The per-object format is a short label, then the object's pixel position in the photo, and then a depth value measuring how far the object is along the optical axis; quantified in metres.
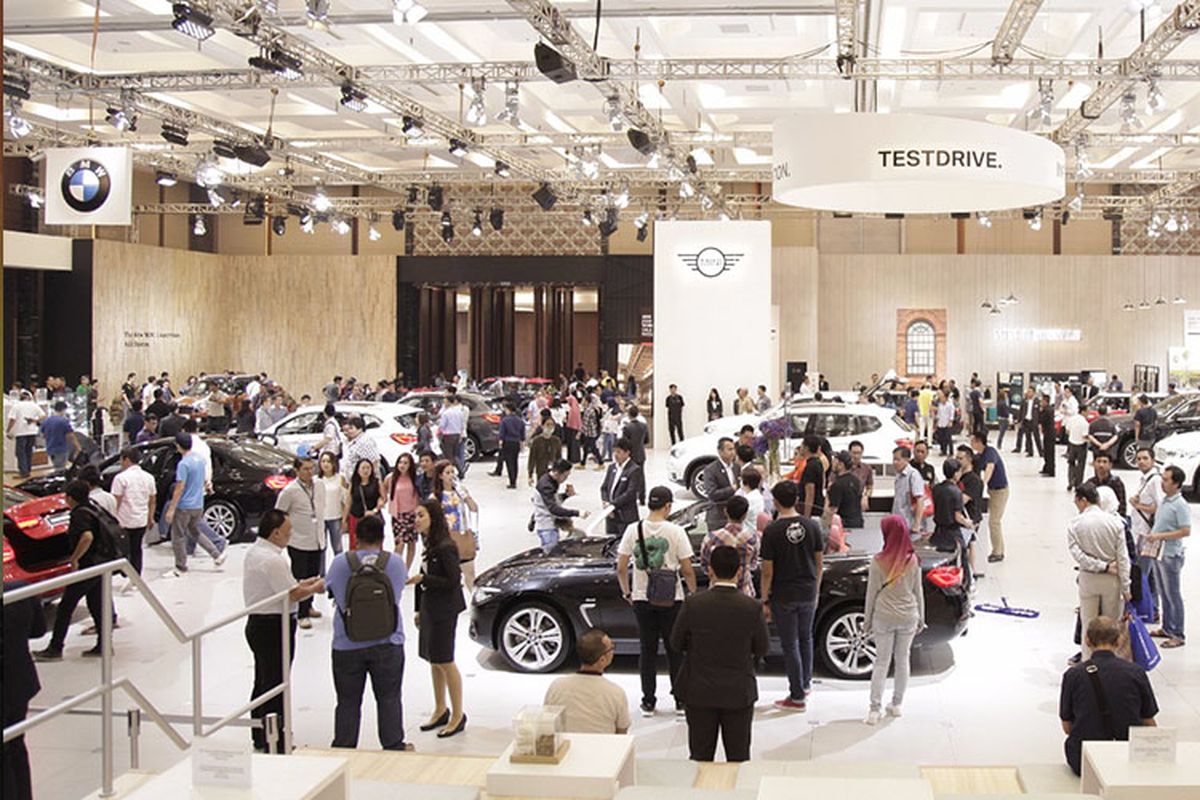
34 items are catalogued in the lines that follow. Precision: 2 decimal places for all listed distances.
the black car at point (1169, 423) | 19.67
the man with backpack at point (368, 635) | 6.06
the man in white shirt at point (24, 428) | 19.09
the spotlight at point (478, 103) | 16.53
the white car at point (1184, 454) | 16.33
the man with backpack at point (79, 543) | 8.56
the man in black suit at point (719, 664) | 5.63
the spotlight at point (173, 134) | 19.61
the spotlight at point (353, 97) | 16.53
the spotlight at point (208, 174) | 21.30
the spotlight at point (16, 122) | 17.75
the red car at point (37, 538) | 9.62
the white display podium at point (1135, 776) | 3.72
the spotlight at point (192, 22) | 12.55
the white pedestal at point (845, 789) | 3.42
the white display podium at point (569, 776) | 3.90
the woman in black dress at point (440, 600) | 6.80
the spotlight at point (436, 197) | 25.12
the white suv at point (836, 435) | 17.16
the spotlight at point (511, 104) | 16.55
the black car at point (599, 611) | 8.01
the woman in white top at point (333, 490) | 10.30
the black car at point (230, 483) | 12.98
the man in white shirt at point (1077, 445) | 17.22
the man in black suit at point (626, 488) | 11.02
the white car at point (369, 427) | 17.12
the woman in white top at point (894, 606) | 6.94
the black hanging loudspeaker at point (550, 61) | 13.89
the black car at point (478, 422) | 21.75
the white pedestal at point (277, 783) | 3.42
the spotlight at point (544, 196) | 24.38
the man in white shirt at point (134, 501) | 10.23
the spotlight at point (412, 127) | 19.22
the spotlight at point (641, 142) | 18.11
